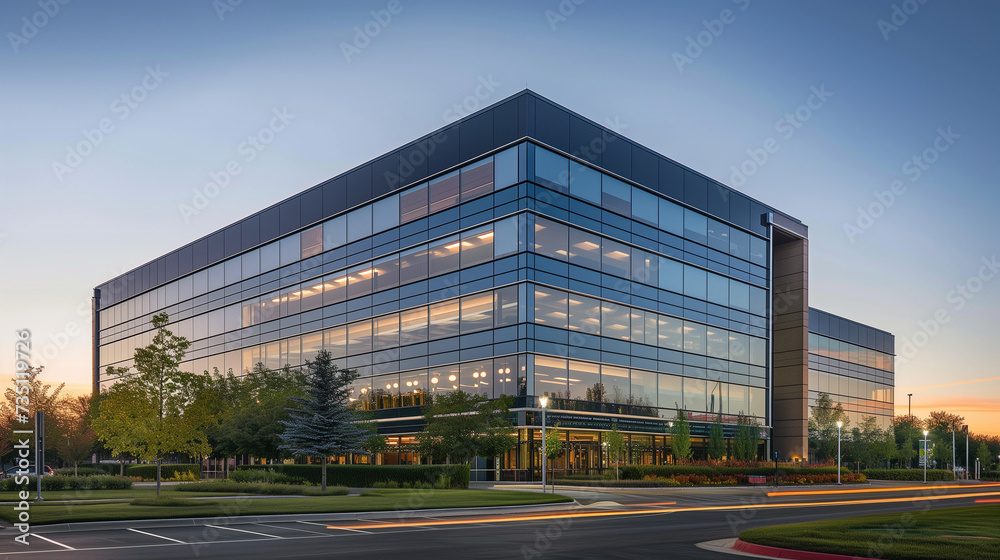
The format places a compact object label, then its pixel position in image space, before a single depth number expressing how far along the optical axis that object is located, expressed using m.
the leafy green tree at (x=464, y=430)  38.97
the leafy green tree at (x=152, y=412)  28.58
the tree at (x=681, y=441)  50.50
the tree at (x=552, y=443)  42.28
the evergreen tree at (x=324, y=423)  36.22
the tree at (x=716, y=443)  54.59
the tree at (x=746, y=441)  55.88
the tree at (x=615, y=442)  44.94
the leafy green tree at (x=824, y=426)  70.62
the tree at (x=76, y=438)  55.22
